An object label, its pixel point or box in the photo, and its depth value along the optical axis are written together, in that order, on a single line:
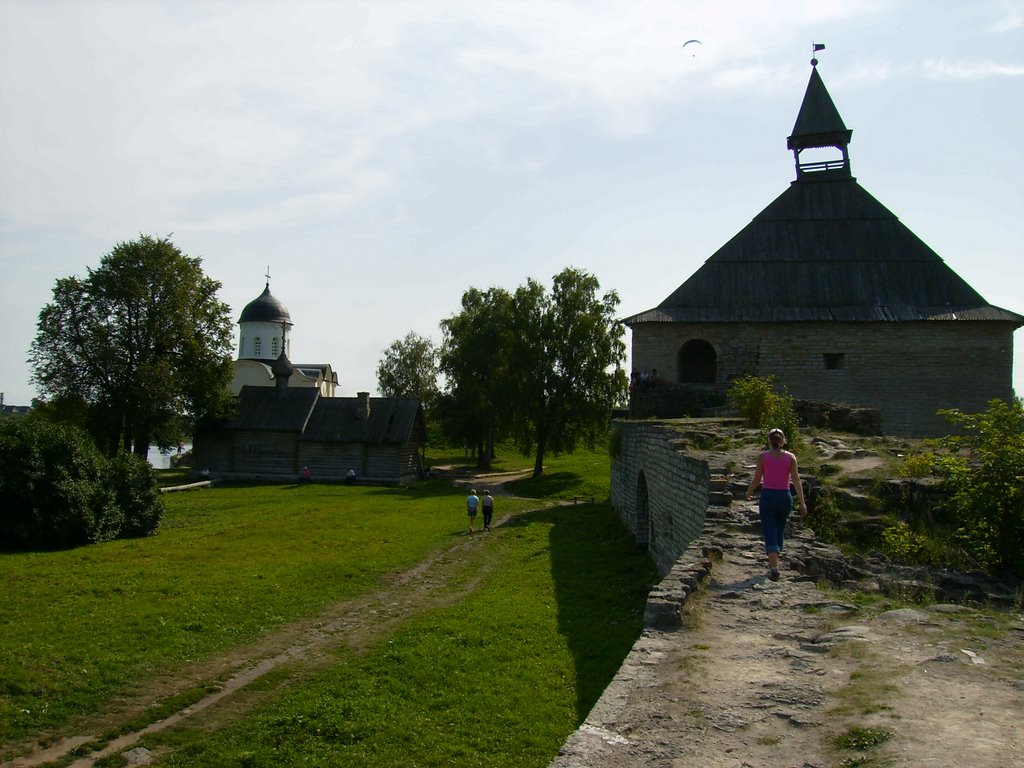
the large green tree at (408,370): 60.31
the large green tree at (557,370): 35.47
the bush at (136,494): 20.64
